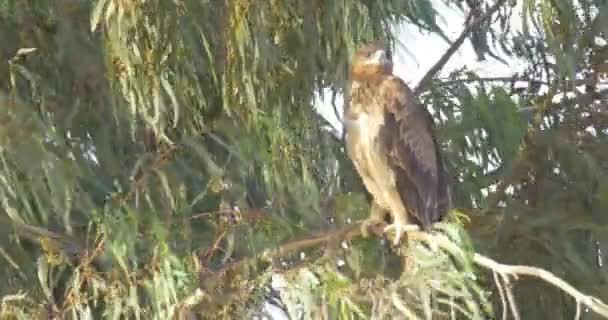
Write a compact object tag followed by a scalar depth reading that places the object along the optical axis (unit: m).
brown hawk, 26.11
